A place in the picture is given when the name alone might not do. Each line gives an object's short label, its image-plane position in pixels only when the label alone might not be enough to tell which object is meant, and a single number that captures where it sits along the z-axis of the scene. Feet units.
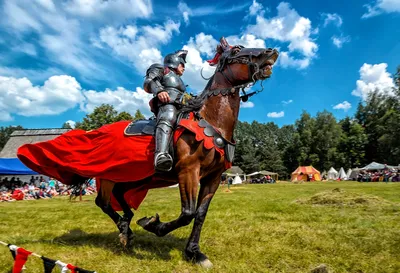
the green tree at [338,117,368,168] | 234.50
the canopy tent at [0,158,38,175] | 69.68
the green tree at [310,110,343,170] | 238.89
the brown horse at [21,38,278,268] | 13.39
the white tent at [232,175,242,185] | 169.23
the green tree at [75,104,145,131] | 164.96
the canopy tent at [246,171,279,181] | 223.73
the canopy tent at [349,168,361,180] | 171.40
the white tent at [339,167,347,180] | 187.40
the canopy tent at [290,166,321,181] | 194.39
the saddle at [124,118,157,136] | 14.88
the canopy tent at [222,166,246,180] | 219.53
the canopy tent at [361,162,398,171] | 158.22
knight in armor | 13.26
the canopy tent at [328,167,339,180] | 201.77
